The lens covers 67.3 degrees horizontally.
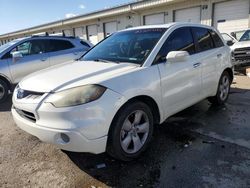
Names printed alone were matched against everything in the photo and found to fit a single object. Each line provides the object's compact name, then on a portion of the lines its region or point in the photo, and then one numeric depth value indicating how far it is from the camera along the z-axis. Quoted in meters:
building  10.35
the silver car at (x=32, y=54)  5.05
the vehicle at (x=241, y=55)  7.16
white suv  2.07
